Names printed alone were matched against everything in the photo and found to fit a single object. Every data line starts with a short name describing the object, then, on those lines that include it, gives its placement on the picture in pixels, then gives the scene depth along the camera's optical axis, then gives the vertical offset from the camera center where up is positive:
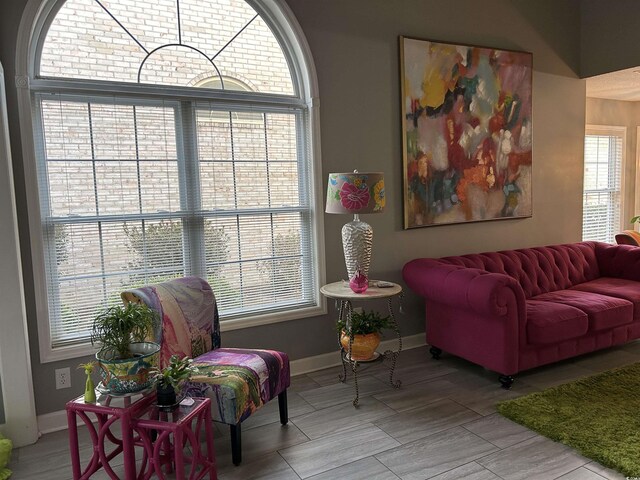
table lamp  3.09 -0.08
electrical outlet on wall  2.88 -1.02
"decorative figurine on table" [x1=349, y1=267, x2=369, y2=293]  3.16 -0.59
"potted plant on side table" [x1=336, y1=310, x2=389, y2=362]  3.15 -0.92
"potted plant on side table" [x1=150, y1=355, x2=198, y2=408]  2.12 -0.79
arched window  2.88 +0.26
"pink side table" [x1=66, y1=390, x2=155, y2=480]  2.04 -0.93
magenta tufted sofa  3.16 -0.87
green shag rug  2.40 -1.30
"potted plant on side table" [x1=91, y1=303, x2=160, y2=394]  2.09 -0.66
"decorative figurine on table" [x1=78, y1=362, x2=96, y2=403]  2.12 -0.81
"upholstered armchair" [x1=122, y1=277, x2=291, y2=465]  2.35 -0.86
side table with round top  3.06 -0.64
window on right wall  5.98 +0.00
